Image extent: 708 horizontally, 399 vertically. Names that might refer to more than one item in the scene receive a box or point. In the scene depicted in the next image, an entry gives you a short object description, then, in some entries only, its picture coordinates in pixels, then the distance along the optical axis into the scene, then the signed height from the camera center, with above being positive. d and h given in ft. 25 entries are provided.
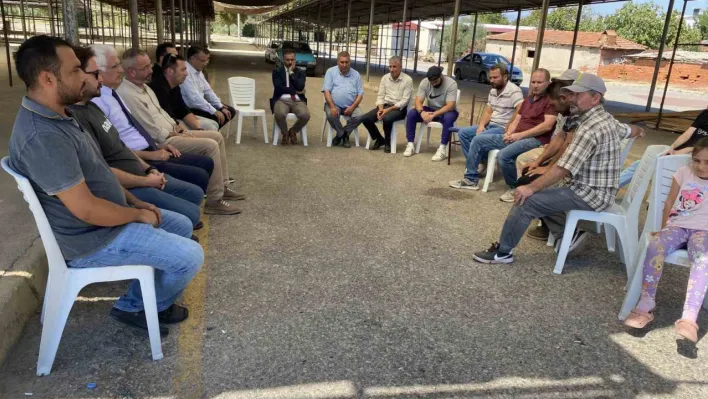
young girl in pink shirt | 9.96 -3.41
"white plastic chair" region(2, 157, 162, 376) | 7.95 -3.90
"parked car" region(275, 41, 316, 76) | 71.43 -1.67
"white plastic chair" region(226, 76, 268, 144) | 26.02 -2.91
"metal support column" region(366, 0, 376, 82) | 59.36 -0.08
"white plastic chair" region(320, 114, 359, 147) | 26.25 -4.27
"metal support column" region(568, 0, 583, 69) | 49.15 +3.34
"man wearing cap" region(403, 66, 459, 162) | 24.02 -2.45
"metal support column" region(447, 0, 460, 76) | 41.14 +1.11
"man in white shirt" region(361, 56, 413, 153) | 25.35 -2.53
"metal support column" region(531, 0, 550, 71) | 36.29 +1.78
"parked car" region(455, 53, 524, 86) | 79.51 -1.91
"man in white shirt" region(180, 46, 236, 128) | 21.06 -2.15
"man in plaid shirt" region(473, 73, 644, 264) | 12.16 -2.66
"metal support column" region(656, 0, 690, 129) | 32.01 +2.31
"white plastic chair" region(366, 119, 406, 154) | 25.71 -4.11
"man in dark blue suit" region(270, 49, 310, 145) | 25.45 -2.59
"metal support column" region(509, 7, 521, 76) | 59.13 +3.60
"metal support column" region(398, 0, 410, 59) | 54.73 +2.08
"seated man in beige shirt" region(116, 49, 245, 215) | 14.53 -2.68
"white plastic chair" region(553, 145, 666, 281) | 12.57 -3.75
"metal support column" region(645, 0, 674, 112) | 39.52 +1.23
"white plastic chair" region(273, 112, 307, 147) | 25.94 -4.33
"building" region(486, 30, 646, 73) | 124.47 +2.28
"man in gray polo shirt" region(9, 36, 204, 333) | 7.33 -2.33
